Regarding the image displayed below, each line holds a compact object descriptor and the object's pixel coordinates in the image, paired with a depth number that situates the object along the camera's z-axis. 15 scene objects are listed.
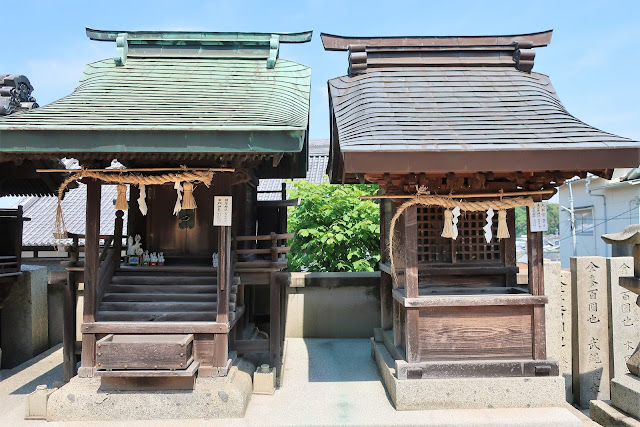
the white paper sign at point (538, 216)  5.88
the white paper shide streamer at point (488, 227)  6.04
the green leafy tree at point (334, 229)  10.60
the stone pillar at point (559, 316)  7.66
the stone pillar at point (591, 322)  7.68
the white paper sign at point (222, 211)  5.98
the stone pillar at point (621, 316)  7.53
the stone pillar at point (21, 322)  8.34
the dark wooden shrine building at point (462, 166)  5.35
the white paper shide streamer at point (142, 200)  6.02
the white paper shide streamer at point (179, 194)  5.95
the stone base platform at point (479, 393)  5.71
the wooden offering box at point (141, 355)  5.38
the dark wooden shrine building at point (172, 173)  5.36
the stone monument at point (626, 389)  5.64
